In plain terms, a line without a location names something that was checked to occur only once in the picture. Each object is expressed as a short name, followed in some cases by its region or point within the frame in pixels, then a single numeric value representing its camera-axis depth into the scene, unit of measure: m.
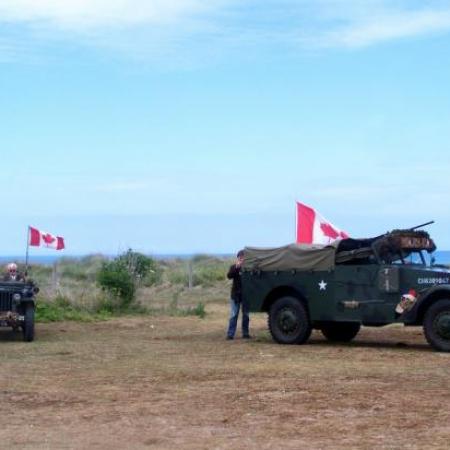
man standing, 18.25
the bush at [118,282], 26.27
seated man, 18.80
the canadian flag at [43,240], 23.45
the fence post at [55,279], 26.91
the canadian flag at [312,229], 18.95
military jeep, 17.67
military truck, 15.45
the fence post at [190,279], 33.92
